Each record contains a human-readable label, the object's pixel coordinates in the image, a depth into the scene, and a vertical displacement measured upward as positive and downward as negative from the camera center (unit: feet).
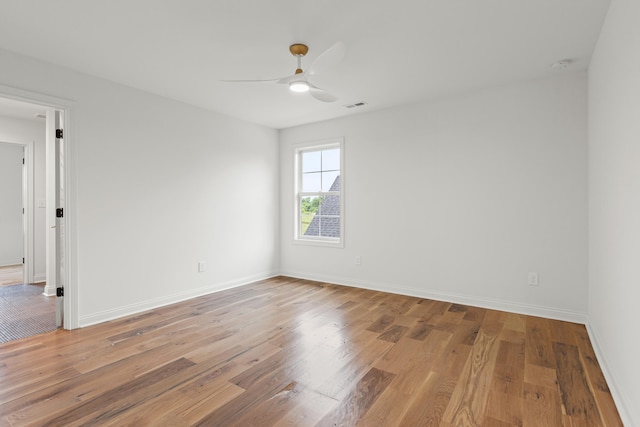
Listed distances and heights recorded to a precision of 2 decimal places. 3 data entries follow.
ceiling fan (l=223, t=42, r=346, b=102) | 7.21 +3.43
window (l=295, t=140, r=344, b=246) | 16.56 +1.04
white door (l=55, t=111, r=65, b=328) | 10.23 +0.01
